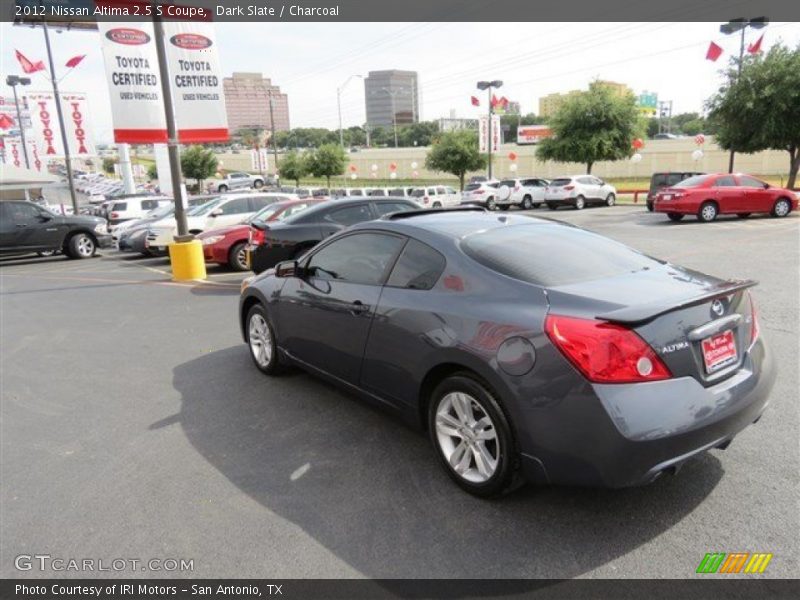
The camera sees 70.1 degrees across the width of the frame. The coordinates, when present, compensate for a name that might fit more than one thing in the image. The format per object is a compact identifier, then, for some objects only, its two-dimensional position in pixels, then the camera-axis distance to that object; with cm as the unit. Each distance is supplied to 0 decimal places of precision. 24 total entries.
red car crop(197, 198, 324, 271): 1222
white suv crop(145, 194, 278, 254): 1515
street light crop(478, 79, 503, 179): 3469
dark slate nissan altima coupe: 261
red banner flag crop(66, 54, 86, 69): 2453
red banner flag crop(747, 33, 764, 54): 2439
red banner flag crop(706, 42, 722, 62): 2539
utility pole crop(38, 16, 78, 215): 2364
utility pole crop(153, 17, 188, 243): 1120
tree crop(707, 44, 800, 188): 2317
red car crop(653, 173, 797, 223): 1738
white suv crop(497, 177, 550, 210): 3078
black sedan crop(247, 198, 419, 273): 925
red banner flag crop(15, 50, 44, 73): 2478
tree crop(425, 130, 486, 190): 4338
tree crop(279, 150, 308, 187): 5709
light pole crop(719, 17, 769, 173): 2512
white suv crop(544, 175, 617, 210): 2847
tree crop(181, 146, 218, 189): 5566
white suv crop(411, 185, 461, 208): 3004
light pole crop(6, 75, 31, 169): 3566
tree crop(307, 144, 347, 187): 5069
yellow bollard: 1118
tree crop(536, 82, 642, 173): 3481
